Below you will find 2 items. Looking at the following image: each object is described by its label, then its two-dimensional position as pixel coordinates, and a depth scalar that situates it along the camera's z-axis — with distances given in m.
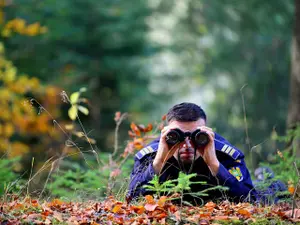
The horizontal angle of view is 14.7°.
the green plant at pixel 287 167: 11.87
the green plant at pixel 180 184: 7.47
